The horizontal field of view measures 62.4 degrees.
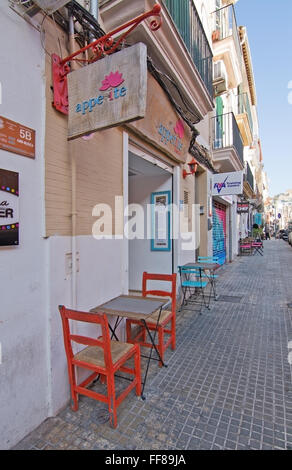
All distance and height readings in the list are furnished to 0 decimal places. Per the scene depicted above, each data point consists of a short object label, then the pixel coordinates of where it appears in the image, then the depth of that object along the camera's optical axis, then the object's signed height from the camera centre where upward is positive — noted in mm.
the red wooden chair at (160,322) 2922 -1076
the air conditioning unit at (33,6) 1857 +1804
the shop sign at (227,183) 7172 +1570
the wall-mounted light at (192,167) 5484 +1578
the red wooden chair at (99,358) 1888 -1093
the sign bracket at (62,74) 2117 +1492
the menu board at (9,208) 1775 +210
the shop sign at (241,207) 13992 +1585
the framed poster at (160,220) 5199 +328
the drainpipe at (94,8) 2684 +2550
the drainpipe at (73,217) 2383 +183
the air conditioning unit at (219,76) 7361 +4849
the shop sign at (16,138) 1789 +763
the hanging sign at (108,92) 1815 +1148
